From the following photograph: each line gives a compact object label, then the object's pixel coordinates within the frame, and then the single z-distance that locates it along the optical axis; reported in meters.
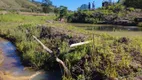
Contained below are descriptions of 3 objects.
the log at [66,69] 4.19
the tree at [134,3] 23.08
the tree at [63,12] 24.67
